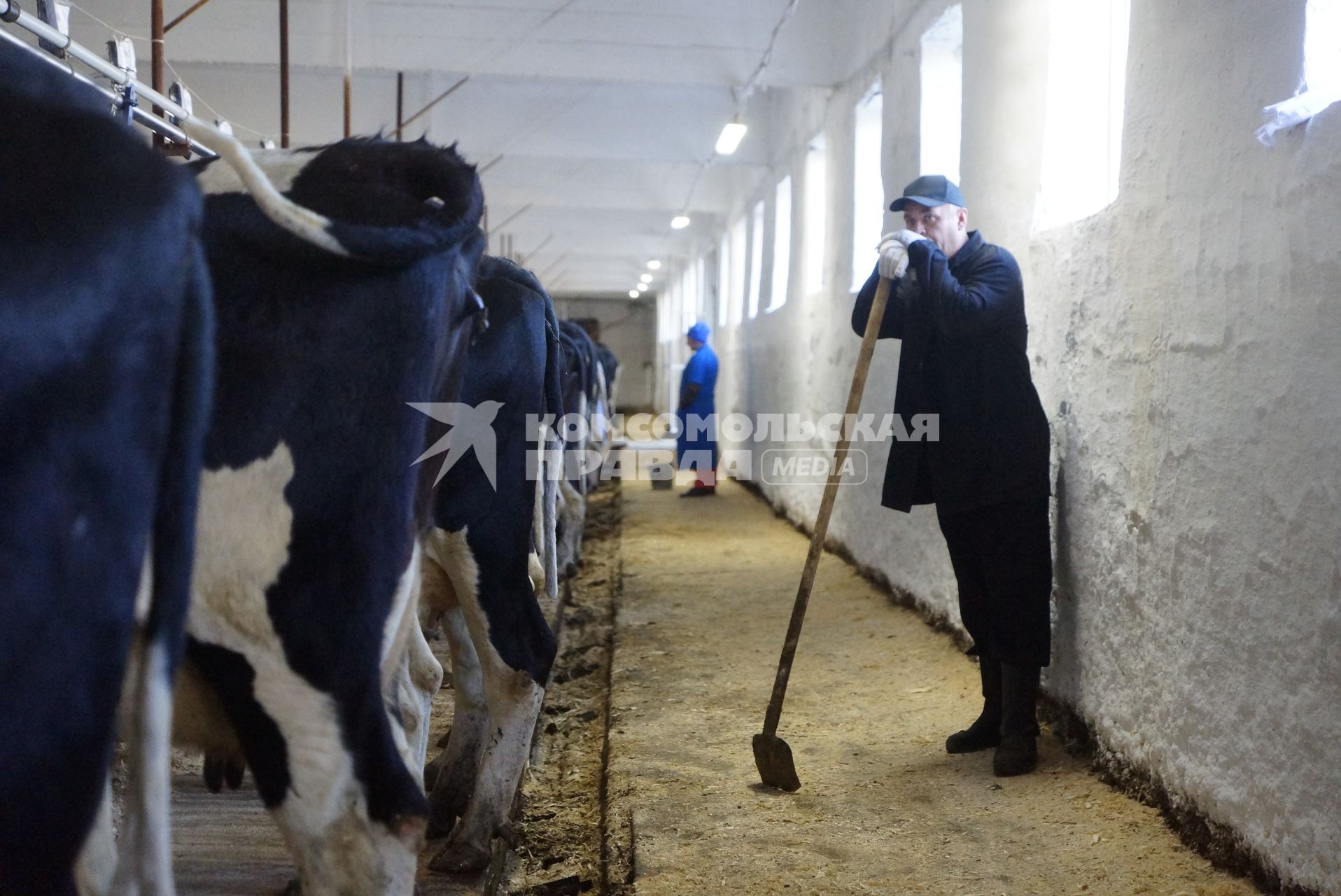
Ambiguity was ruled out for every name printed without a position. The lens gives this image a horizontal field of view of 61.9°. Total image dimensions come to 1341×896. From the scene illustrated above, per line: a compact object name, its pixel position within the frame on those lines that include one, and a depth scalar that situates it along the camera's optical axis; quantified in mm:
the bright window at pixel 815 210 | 10008
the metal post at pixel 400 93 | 8883
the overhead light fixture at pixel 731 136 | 9594
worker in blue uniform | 13164
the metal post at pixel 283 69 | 5902
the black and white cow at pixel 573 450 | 7988
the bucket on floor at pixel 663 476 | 13727
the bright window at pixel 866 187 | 8047
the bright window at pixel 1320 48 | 2561
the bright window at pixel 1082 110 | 4254
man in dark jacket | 3707
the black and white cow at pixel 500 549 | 2979
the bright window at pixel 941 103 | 6363
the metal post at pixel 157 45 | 4087
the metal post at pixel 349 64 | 6438
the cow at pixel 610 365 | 14258
